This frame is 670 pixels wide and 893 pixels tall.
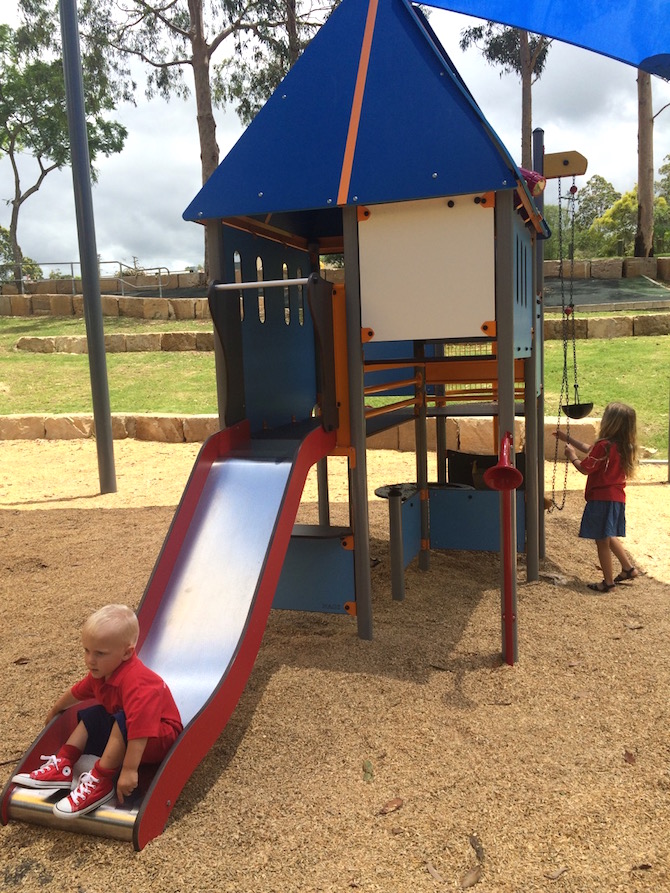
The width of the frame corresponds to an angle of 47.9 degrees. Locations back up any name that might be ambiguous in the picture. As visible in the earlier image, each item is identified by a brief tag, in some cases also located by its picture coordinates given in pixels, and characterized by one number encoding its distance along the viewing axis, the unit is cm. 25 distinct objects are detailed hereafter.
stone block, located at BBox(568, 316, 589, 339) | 1382
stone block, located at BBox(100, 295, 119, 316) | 1944
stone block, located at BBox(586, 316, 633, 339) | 1380
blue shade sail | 409
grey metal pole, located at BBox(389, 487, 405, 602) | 435
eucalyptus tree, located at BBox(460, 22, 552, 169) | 2141
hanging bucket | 493
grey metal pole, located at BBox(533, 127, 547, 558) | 510
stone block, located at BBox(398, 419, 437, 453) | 877
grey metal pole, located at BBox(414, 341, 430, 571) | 511
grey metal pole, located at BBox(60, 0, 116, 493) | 716
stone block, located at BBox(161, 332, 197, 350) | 1532
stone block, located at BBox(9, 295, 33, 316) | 2088
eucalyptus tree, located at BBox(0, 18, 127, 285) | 2681
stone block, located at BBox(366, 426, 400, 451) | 888
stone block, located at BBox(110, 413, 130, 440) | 997
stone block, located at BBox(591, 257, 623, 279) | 2022
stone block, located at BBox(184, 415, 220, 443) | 948
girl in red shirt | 457
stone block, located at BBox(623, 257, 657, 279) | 1989
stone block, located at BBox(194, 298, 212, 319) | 1802
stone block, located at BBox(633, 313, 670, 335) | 1366
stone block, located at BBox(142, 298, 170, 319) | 1866
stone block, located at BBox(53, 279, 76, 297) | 2275
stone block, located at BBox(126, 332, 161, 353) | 1570
